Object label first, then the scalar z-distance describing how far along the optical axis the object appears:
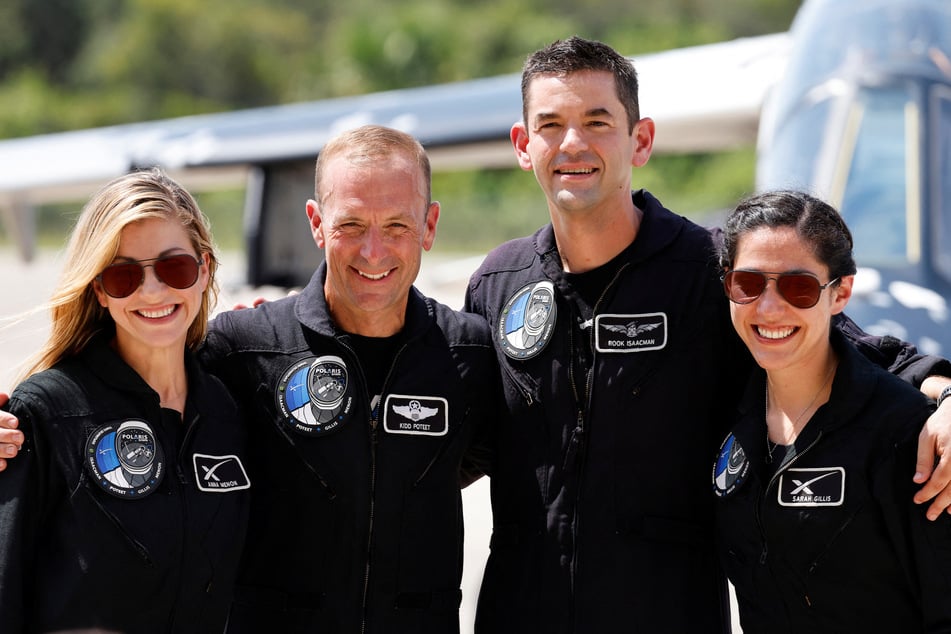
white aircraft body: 11.75
